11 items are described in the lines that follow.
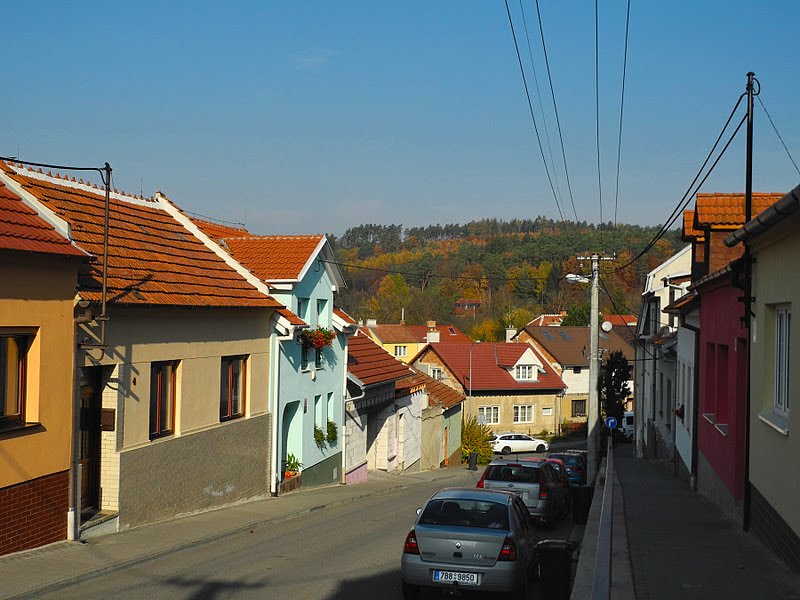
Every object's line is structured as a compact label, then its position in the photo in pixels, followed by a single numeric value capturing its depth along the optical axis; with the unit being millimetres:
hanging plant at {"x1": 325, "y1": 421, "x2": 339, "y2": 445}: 24355
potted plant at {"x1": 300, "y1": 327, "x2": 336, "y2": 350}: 21734
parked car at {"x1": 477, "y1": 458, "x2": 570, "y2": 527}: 17859
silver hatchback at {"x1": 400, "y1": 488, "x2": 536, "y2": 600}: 10109
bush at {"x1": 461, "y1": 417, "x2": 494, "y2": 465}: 44125
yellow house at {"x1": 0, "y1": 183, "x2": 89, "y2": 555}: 11109
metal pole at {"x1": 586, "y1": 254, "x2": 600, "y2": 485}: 29062
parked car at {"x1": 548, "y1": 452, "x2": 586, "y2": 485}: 29391
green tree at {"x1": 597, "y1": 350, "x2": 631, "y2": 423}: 58091
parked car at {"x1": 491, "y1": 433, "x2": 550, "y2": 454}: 53594
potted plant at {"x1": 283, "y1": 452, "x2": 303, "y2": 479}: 21617
